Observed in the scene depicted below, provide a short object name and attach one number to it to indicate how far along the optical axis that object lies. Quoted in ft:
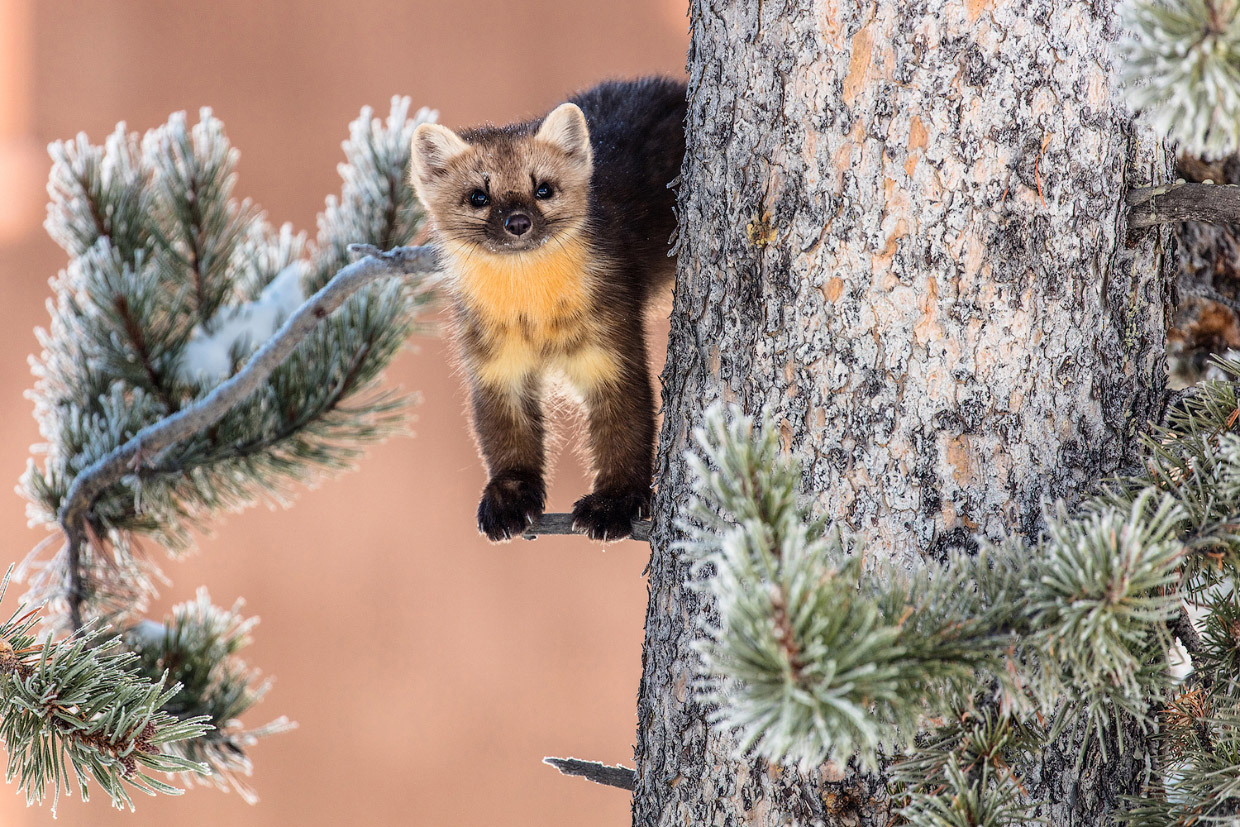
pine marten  22.49
